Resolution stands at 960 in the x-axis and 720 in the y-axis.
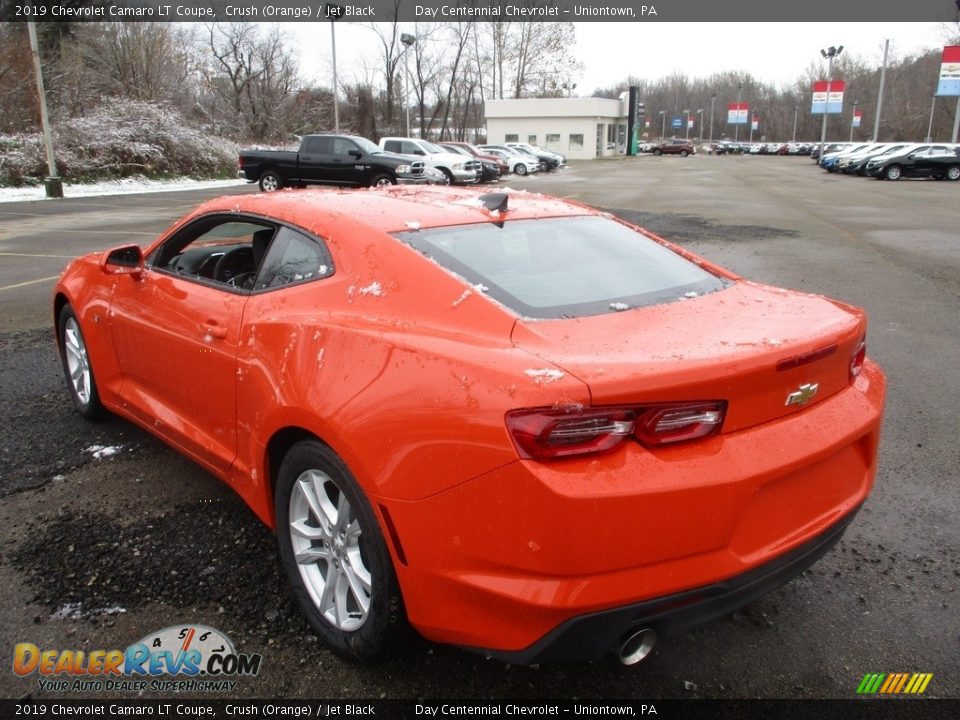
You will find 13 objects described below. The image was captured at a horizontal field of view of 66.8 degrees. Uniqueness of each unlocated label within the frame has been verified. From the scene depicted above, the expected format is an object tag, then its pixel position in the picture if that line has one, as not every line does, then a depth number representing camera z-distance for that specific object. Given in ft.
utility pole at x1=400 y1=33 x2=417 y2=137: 207.00
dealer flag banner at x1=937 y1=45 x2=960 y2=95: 152.25
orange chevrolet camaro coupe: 6.15
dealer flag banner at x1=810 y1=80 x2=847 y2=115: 238.07
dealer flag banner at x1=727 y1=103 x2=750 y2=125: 366.22
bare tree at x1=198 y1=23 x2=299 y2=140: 189.99
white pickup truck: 84.17
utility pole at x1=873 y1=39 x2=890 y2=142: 179.22
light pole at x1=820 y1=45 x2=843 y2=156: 209.15
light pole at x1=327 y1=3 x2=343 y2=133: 121.92
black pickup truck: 71.41
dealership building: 227.40
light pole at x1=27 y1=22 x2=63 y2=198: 65.62
